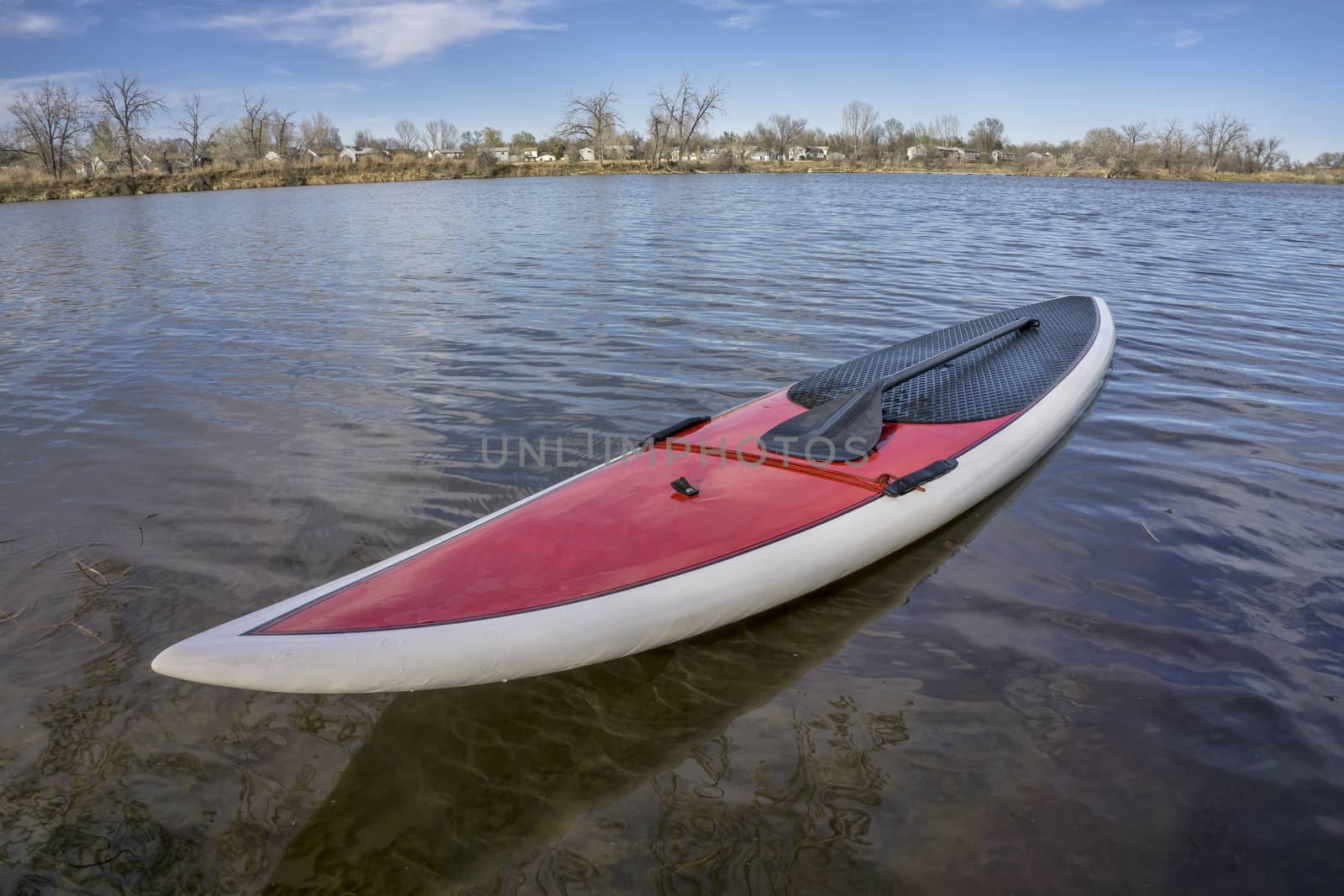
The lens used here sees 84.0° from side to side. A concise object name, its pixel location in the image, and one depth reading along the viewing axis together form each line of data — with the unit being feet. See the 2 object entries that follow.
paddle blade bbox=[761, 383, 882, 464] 9.55
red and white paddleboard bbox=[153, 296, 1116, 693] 6.26
